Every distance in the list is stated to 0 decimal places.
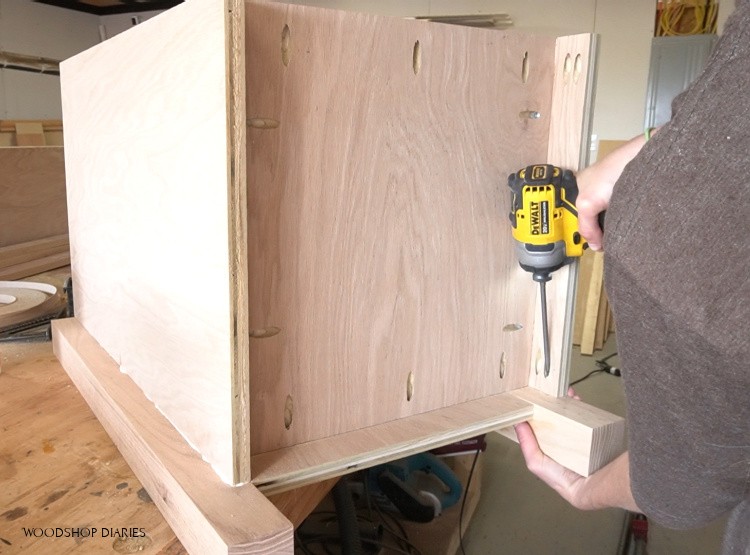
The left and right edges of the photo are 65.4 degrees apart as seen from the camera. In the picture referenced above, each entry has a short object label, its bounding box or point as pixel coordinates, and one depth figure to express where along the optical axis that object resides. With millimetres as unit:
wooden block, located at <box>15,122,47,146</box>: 3508
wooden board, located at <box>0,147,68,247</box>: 1810
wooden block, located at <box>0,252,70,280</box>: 1690
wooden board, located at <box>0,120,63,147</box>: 3541
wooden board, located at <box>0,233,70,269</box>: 1746
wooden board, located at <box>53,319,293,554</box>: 584
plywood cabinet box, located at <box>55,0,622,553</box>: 632
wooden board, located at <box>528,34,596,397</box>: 877
